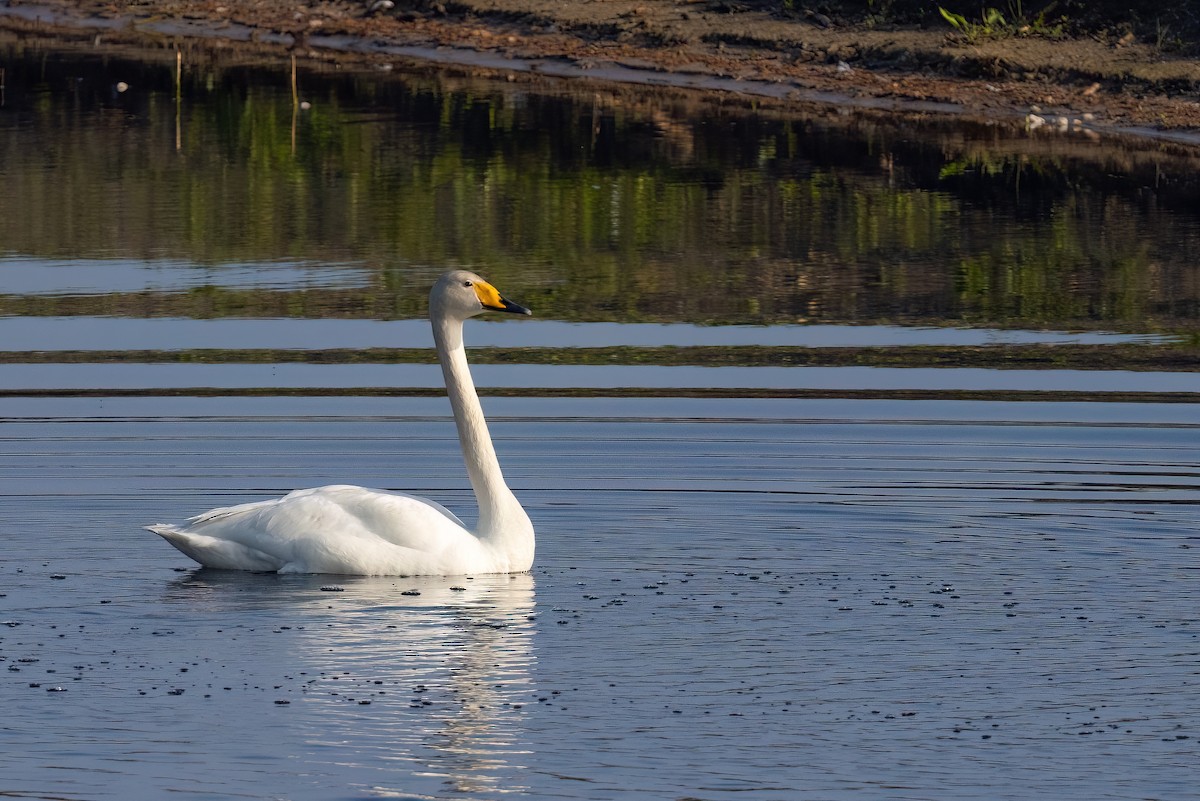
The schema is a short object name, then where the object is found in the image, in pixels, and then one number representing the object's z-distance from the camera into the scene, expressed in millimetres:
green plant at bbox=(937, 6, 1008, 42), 52531
